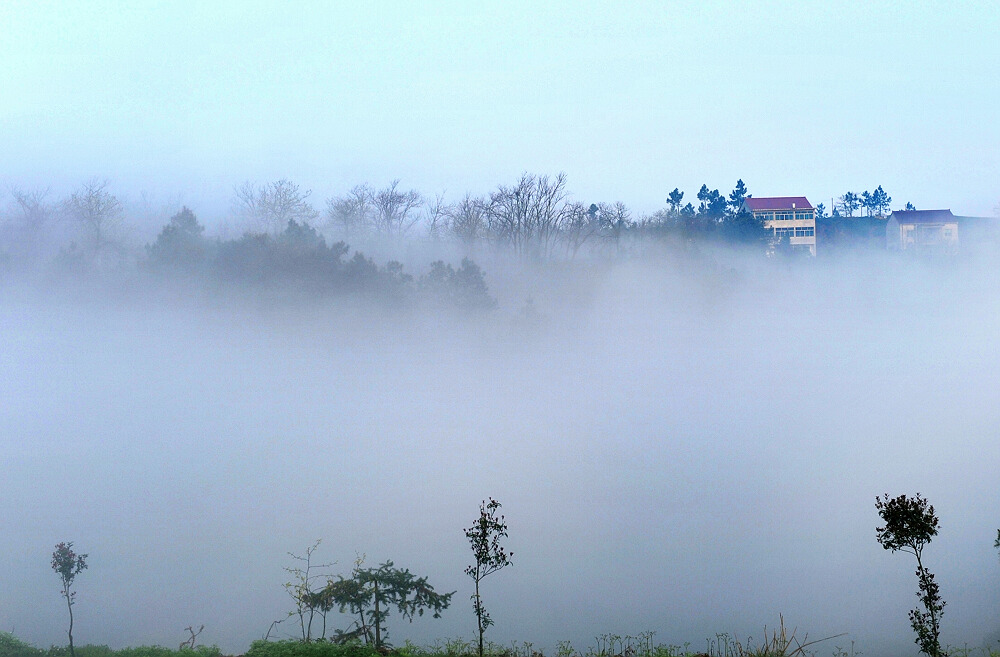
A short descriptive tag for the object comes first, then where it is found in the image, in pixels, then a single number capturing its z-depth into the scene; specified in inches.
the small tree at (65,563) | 517.0
